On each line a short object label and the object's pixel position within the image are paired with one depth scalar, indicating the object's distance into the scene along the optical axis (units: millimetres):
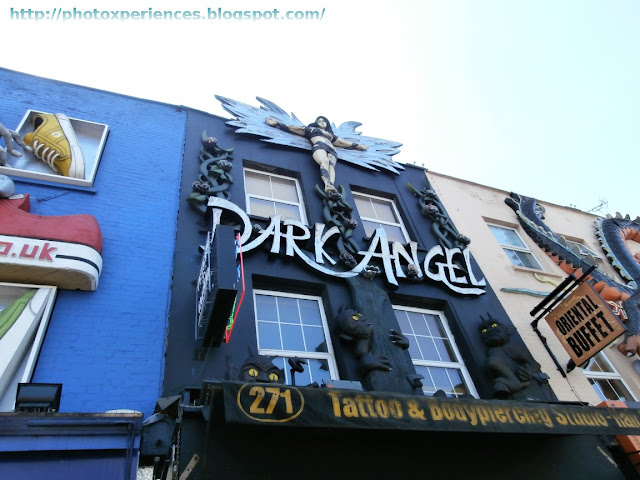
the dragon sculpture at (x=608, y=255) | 10672
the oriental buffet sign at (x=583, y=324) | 8211
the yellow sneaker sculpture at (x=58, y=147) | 7941
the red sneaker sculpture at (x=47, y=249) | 6047
